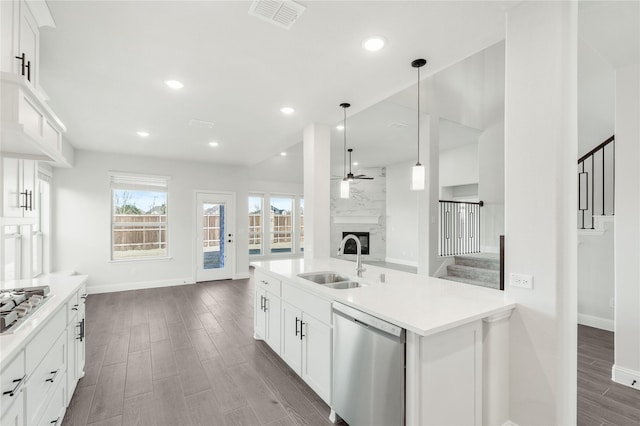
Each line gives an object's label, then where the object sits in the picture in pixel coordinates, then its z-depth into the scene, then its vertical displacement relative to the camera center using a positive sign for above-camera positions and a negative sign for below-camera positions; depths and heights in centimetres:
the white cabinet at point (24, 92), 139 +60
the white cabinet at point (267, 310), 300 -104
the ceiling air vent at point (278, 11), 185 +130
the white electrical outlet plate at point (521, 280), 181 -41
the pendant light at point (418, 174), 259 +35
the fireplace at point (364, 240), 946 -85
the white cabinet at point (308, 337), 221 -102
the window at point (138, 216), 606 -7
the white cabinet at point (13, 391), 118 -74
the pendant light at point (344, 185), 349 +33
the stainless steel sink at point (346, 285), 262 -64
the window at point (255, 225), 943 -37
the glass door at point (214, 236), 688 -55
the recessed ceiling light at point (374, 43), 223 +130
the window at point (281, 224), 978 -35
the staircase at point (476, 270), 472 -93
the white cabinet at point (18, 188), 203 +18
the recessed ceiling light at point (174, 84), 291 +128
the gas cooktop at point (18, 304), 145 -53
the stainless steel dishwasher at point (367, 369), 161 -93
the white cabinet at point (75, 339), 222 -102
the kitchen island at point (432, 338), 155 -76
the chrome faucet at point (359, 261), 281 -45
